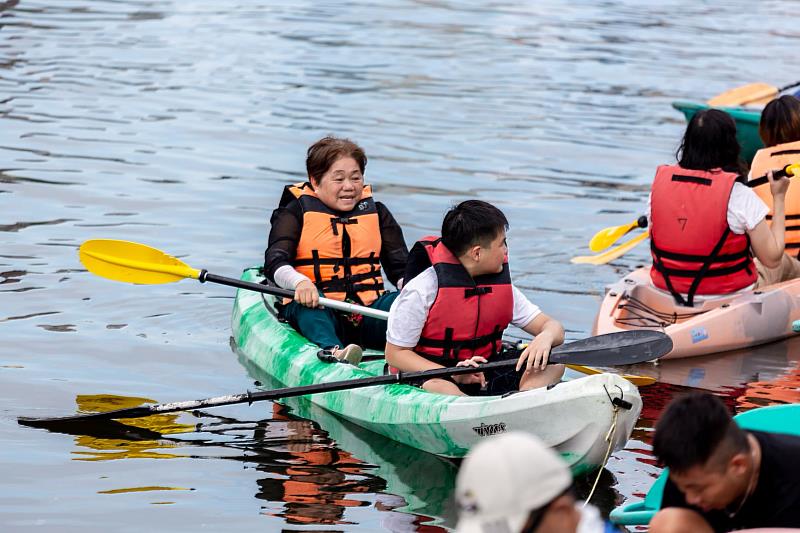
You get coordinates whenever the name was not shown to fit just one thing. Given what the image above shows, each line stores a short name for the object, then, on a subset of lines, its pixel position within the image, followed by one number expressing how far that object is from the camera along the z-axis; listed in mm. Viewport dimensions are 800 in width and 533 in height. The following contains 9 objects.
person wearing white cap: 4855
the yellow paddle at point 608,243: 16094
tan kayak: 13836
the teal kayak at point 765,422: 7922
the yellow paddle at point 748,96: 24719
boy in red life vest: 10141
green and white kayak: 9312
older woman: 12680
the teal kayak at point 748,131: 21750
